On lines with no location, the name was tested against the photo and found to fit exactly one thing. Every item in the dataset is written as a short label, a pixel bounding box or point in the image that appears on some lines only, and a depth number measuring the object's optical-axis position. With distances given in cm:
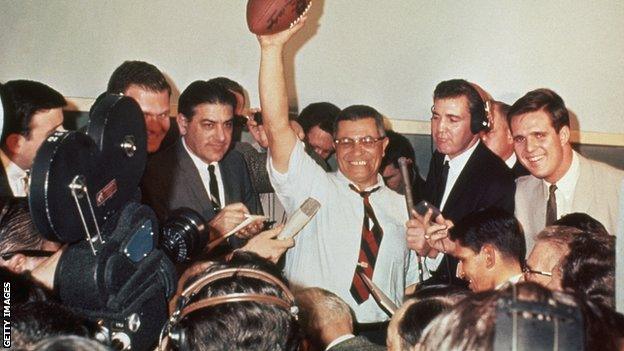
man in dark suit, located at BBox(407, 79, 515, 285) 347
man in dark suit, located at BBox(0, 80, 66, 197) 295
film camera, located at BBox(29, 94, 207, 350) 134
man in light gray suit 329
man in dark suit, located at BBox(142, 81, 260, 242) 330
